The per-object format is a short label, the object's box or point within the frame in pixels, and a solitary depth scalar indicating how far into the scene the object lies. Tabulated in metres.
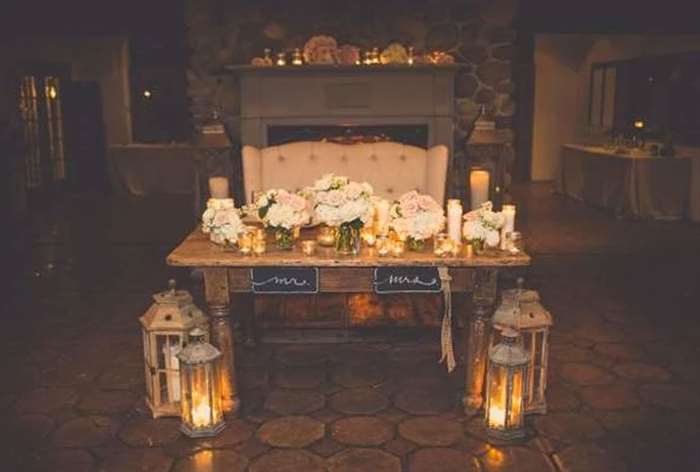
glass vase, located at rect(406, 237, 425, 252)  3.73
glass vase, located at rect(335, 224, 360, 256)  3.70
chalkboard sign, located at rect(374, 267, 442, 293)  3.63
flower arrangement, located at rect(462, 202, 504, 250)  3.61
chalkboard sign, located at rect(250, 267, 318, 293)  3.63
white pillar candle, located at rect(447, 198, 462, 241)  3.76
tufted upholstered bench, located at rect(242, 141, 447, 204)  5.97
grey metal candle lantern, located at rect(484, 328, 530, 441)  3.46
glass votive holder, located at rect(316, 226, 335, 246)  3.86
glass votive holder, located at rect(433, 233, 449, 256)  3.63
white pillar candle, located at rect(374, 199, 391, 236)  3.96
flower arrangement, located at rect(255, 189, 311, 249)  3.67
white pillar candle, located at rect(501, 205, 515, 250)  3.72
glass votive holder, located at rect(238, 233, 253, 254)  3.69
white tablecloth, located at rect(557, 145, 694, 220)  9.37
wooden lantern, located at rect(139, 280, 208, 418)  3.65
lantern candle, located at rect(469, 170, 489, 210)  5.53
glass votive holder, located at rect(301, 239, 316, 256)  3.69
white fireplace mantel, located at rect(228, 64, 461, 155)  7.62
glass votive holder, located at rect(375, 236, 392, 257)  3.67
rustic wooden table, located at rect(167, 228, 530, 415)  3.56
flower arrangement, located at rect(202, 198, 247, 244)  3.66
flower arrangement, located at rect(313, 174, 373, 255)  3.60
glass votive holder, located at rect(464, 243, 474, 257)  3.64
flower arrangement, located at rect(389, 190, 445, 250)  3.63
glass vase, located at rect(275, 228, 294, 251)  3.78
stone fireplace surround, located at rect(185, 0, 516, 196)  7.73
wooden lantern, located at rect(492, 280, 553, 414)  3.67
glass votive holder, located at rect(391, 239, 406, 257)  3.65
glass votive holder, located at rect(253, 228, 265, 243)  3.70
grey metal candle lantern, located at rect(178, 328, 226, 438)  3.45
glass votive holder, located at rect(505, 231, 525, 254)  3.68
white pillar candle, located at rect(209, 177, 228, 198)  5.89
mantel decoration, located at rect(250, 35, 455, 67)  7.57
